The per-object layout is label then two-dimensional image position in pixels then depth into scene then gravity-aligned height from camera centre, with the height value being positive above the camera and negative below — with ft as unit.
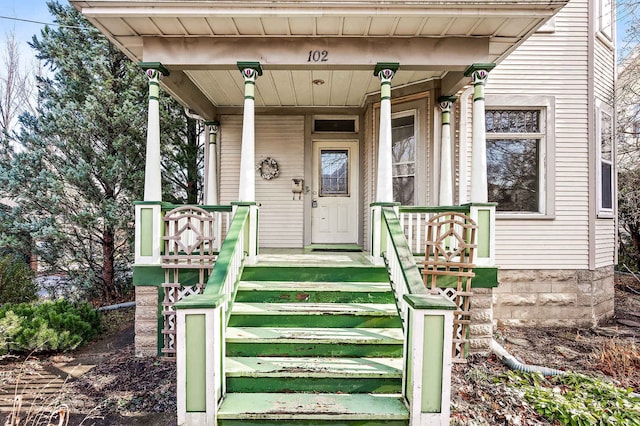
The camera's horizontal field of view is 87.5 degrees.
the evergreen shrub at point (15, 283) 17.71 -3.83
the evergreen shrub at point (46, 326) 12.98 -4.71
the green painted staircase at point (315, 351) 7.80 -3.82
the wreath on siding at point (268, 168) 20.10 +2.83
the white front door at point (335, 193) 19.69 +1.38
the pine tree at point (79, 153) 21.48 +4.01
